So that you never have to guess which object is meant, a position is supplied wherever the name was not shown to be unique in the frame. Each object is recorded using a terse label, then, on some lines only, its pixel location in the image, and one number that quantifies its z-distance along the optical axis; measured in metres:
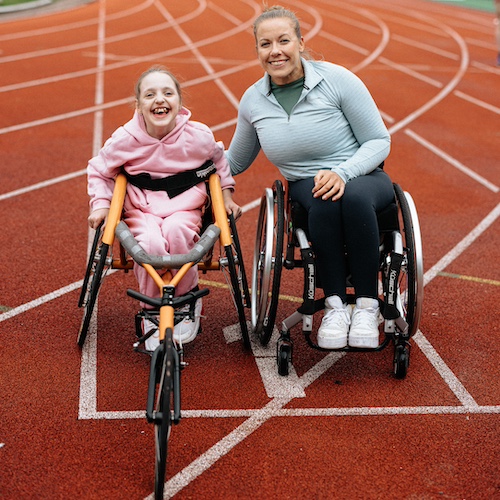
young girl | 3.49
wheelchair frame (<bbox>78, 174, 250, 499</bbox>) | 2.63
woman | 3.42
